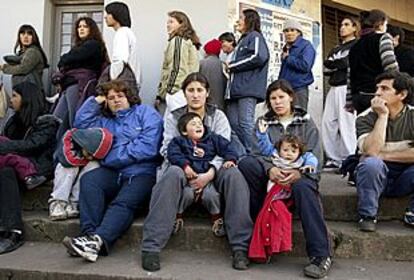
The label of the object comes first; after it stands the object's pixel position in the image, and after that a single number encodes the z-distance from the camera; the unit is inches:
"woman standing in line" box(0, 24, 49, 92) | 232.8
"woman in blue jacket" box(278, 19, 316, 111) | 212.7
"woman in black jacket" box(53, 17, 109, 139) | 203.0
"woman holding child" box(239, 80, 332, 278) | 124.6
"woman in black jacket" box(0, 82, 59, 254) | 151.7
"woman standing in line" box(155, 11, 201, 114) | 206.5
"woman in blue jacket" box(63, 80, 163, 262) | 140.1
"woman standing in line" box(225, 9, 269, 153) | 199.5
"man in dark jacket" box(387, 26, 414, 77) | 177.5
